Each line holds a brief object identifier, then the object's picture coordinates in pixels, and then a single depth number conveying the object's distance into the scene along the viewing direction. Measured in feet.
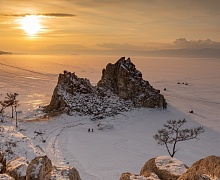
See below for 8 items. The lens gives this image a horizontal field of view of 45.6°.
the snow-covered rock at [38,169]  52.49
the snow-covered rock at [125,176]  48.33
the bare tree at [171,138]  136.81
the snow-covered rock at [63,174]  46.74
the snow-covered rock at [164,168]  51.72
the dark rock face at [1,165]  66.31
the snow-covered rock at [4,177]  46.63
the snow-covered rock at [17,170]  54.75
